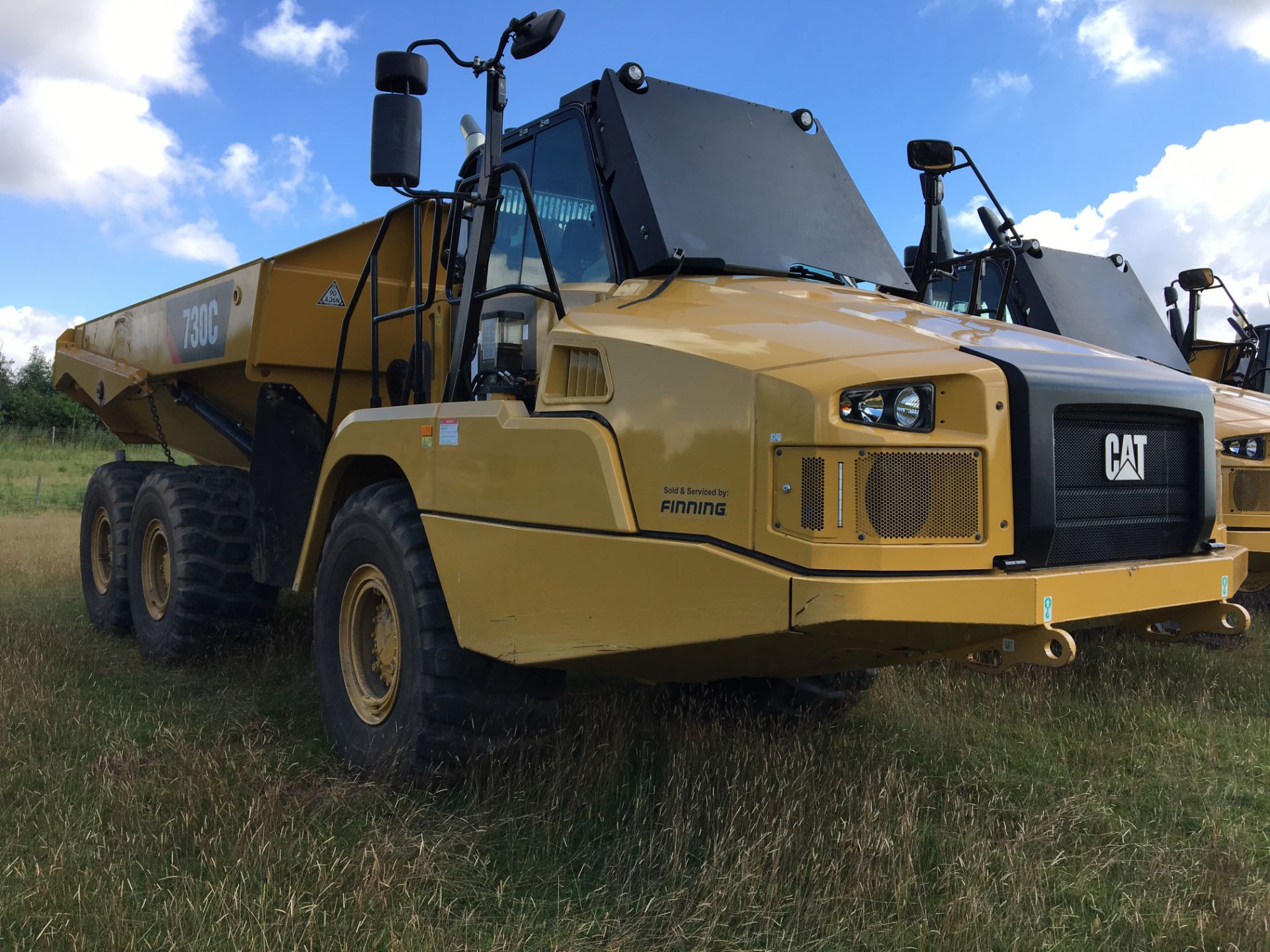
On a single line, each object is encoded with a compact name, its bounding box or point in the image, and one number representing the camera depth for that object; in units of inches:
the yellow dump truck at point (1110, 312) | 187.5
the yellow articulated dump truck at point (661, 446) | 110.2
